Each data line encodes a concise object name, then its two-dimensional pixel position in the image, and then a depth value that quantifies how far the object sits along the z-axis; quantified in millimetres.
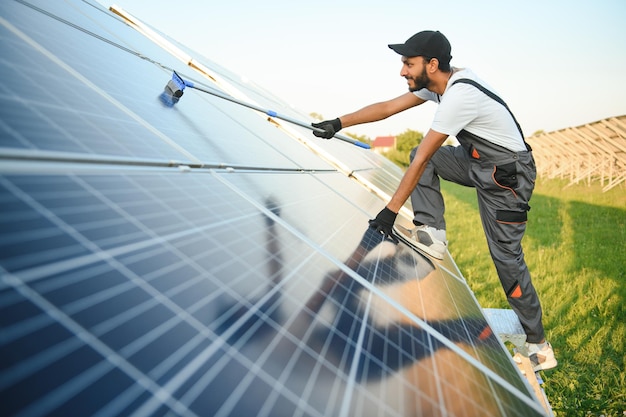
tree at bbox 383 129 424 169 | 59591
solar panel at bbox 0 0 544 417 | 625
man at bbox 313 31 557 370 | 2896
